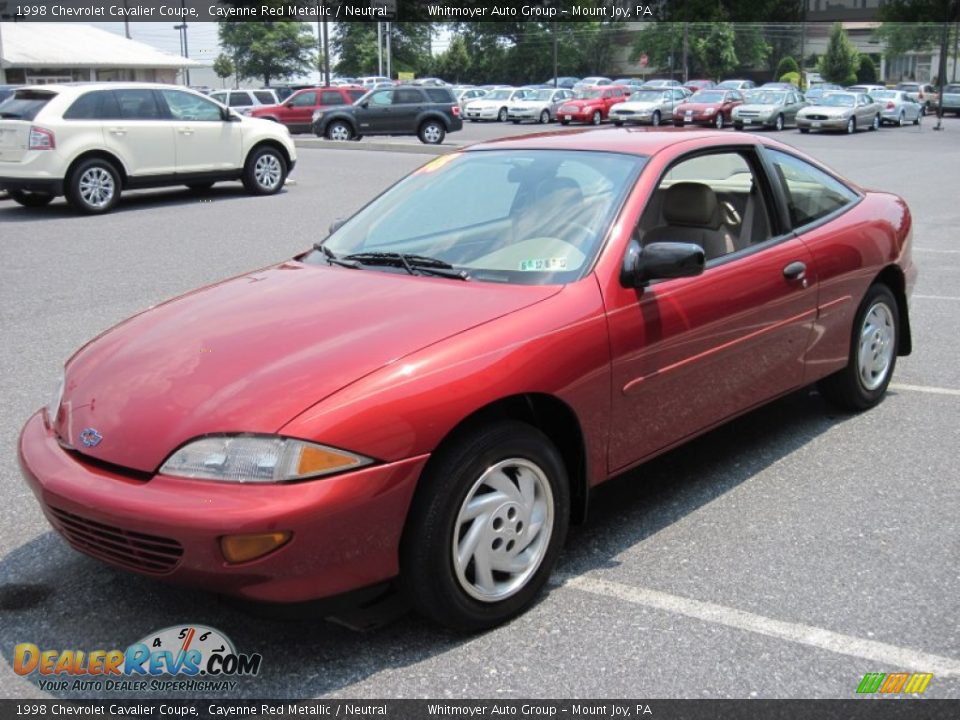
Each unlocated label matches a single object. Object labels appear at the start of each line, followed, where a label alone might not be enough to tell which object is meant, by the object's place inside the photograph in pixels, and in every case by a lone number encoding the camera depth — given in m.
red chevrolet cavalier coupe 2.92
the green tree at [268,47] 73.38
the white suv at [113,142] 13.45
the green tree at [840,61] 73.62
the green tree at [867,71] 74.94
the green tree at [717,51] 71.12
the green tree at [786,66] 70.00
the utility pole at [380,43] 68.94
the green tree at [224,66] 77.81
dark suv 30.14
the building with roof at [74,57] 47.66
